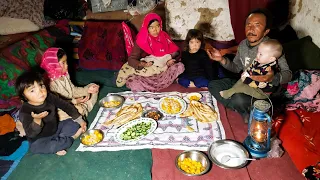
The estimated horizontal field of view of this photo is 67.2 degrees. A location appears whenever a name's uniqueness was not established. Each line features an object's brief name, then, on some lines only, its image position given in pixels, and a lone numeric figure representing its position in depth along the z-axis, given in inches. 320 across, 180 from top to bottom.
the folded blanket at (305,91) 109.0
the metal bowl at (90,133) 99.6
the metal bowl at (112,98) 123.1
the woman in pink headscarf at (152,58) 132.8
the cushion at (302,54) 124.9
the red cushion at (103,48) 164.7
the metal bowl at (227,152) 83.7
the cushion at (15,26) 171.6
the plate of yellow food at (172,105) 110.4
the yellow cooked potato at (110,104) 119.7
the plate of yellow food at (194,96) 121.7
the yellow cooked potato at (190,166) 81.8
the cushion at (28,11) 181.3
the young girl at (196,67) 132.0
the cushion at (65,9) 182.2
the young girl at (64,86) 103.4
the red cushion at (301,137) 88.4
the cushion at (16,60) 126.4
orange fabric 110.6
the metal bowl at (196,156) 84.5
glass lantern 81.6
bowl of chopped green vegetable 96.3
